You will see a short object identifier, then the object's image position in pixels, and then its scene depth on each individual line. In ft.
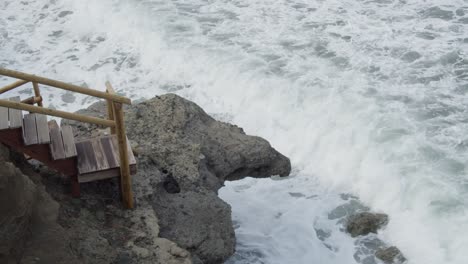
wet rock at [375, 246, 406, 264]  26.50
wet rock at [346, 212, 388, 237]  28.09
